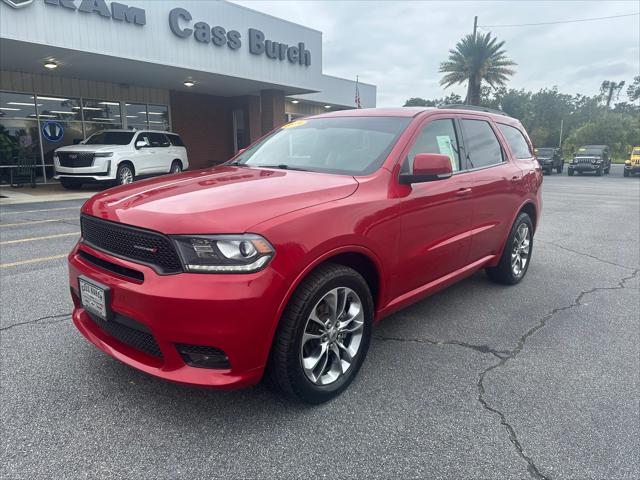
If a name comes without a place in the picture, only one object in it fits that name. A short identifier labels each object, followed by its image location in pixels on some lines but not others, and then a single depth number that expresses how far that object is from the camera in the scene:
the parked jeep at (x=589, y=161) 28.28
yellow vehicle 27.31
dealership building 11.72
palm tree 34.31
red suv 2.21
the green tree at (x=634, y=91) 105.76
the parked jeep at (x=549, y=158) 28.97
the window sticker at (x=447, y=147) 3.66
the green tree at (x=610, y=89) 117.88
